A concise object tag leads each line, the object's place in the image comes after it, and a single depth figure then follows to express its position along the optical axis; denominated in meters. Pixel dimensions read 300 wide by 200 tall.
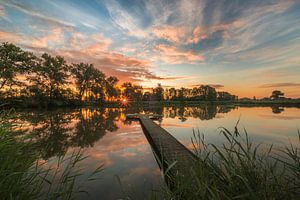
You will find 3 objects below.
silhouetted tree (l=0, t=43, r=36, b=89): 16.42
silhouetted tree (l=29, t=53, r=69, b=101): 26.16
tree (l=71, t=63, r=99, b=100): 35.47
